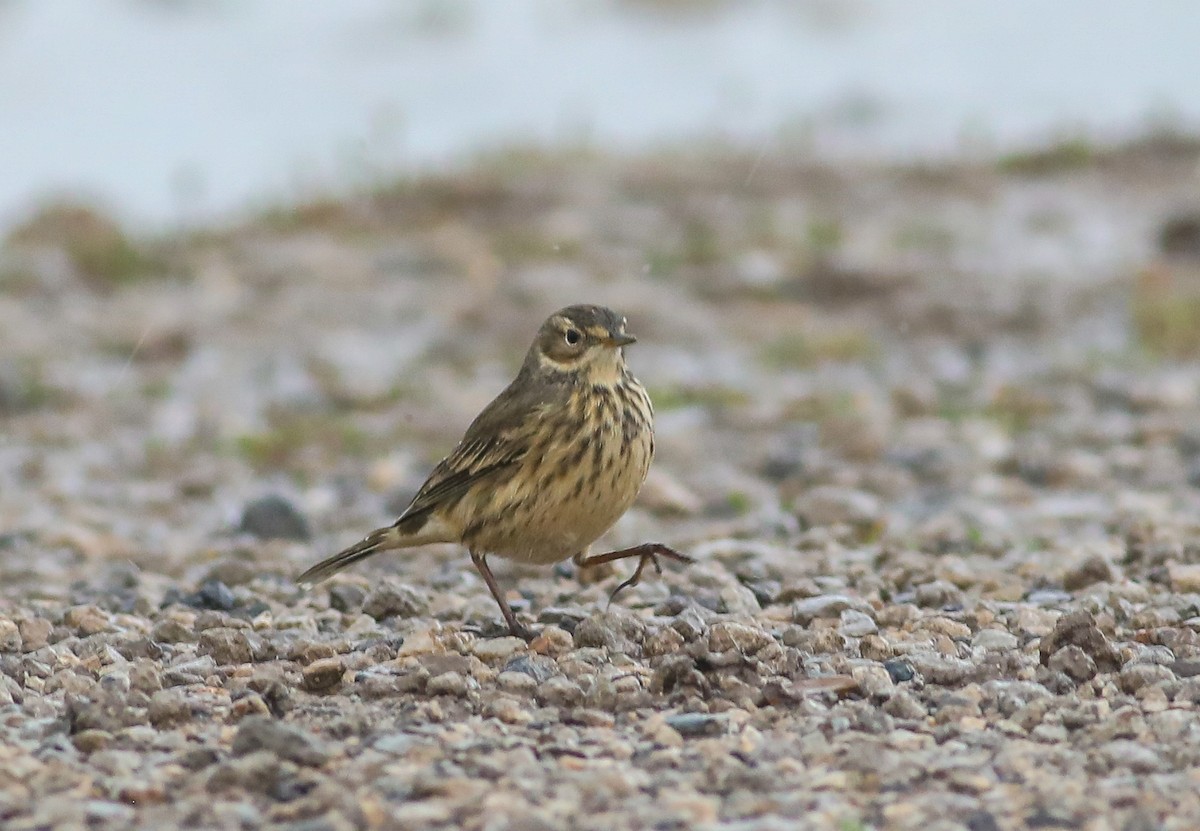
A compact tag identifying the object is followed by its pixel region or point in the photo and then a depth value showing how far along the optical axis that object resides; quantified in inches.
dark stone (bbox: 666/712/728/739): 382.9
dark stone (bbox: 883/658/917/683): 421.4
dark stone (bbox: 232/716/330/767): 353.7
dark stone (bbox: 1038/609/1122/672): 424.2
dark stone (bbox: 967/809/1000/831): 330.0
